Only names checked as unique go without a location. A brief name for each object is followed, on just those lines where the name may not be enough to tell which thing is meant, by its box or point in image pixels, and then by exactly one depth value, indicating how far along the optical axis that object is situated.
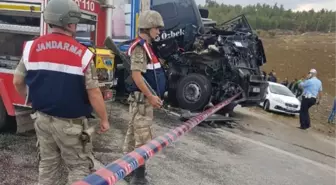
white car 14.88
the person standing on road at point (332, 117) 15.44
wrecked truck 9.05
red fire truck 5.29
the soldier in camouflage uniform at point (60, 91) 2.70
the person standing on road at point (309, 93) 11.12
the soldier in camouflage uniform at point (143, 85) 4.00
